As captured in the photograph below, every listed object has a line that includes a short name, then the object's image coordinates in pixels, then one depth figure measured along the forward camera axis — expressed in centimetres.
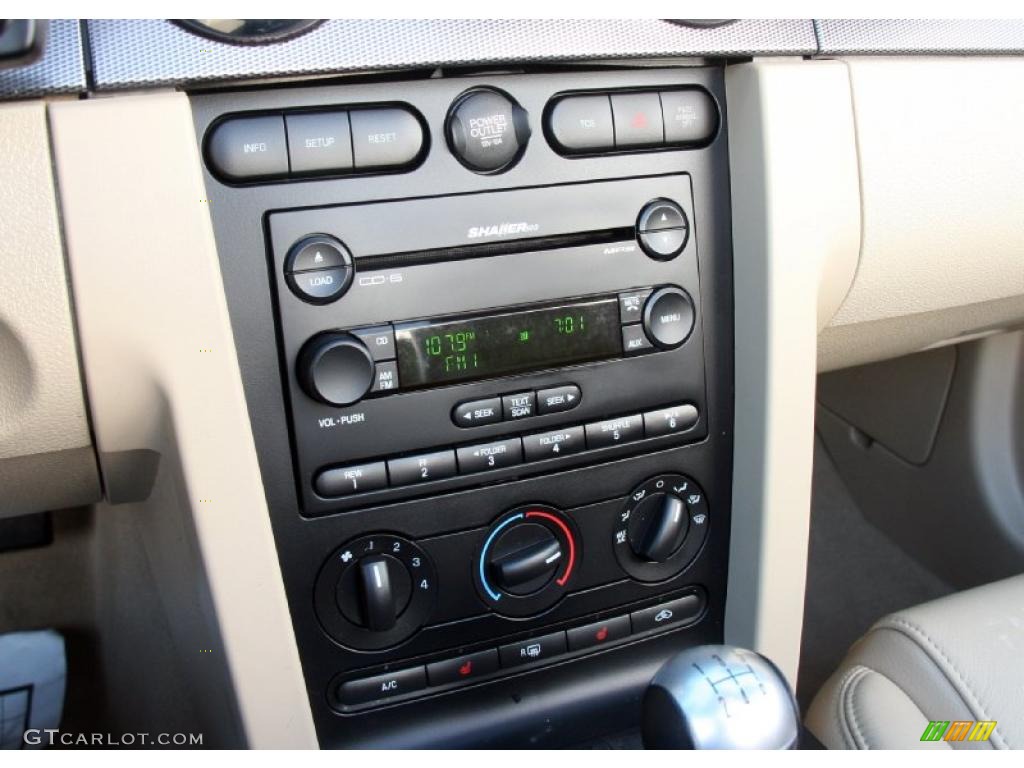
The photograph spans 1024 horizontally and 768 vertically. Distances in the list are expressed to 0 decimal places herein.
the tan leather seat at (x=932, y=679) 77
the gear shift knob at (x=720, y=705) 60
